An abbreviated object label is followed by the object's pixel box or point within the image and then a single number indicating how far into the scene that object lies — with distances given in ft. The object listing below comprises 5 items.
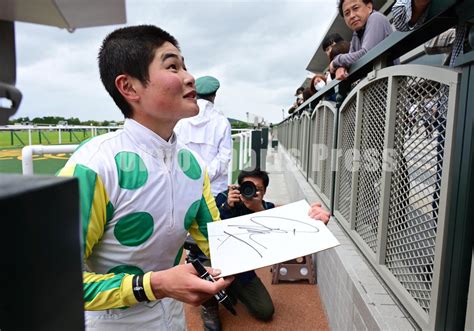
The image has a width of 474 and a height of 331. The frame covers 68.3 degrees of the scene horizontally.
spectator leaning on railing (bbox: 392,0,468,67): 4.47
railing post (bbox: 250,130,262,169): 31.23
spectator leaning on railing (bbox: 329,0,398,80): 8.89
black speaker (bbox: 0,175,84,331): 1.03
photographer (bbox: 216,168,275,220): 7.86
